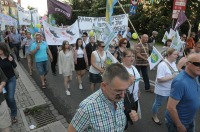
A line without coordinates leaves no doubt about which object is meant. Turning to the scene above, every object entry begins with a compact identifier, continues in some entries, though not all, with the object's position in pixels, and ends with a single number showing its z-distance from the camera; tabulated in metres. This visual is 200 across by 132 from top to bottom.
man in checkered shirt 1.81
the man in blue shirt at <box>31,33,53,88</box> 7.44
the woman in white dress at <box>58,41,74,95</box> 6.71
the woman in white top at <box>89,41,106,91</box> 5.60
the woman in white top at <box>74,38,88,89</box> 7.20
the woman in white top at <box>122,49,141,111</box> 3.90
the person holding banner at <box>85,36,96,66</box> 8.12
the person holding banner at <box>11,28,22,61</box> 12.56
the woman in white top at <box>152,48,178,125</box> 4.14
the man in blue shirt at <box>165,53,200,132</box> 2.66
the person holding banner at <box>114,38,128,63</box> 5.70
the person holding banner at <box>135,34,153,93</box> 6.69
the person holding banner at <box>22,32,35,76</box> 9.50
